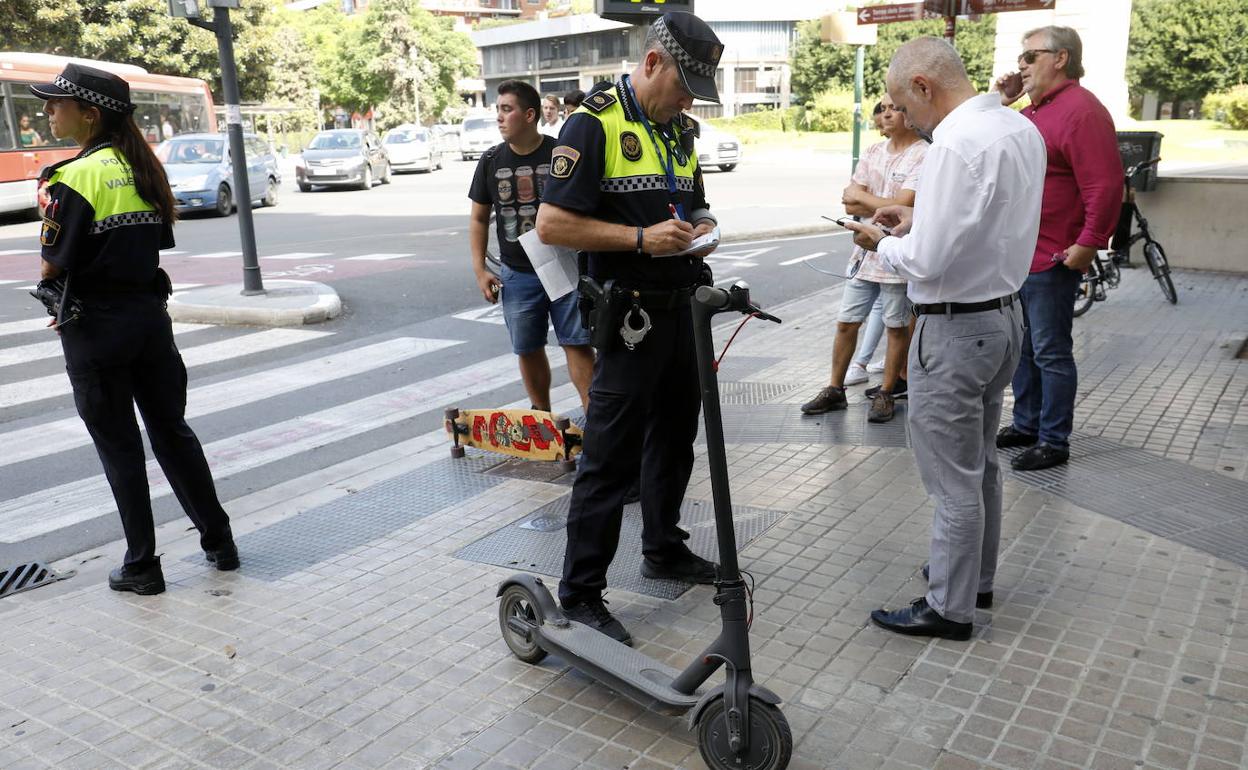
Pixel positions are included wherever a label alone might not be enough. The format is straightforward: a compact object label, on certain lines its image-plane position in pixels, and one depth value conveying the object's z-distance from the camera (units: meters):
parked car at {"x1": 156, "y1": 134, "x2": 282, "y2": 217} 20.48
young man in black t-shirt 5.68
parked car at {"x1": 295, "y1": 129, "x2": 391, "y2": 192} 27.95
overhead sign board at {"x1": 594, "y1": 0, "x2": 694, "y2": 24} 6.73
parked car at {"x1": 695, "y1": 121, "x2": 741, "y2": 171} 31.44
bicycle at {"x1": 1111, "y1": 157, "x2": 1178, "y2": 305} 9.29
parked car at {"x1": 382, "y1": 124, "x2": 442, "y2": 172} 35.41
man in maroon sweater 4.94
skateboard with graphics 5.60
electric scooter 2.79
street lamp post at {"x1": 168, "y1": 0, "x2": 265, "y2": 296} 9.98
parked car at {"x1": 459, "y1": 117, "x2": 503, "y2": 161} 41.50
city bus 19.59
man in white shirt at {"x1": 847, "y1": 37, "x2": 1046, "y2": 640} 3.25
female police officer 4.00
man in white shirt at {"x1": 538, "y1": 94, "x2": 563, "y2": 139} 10.92
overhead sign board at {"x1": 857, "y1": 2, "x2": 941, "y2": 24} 8.82
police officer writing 3.39
